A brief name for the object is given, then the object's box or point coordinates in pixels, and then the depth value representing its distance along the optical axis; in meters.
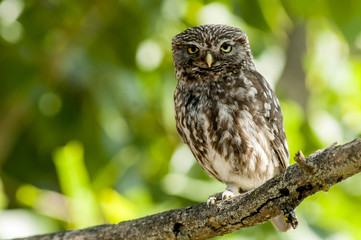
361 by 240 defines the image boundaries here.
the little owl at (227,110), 7.43
